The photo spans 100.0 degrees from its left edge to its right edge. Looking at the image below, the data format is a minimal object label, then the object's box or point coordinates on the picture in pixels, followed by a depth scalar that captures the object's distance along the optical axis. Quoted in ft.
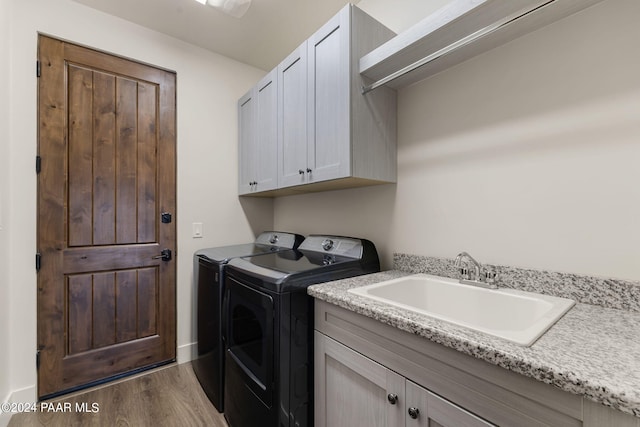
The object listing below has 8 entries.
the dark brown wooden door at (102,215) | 5.82
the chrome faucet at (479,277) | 3.92
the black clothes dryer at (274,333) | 3.82
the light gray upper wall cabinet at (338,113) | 4.50
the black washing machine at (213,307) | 5.52
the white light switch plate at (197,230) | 7.64
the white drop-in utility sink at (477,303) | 2.68
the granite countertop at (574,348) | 1.65
